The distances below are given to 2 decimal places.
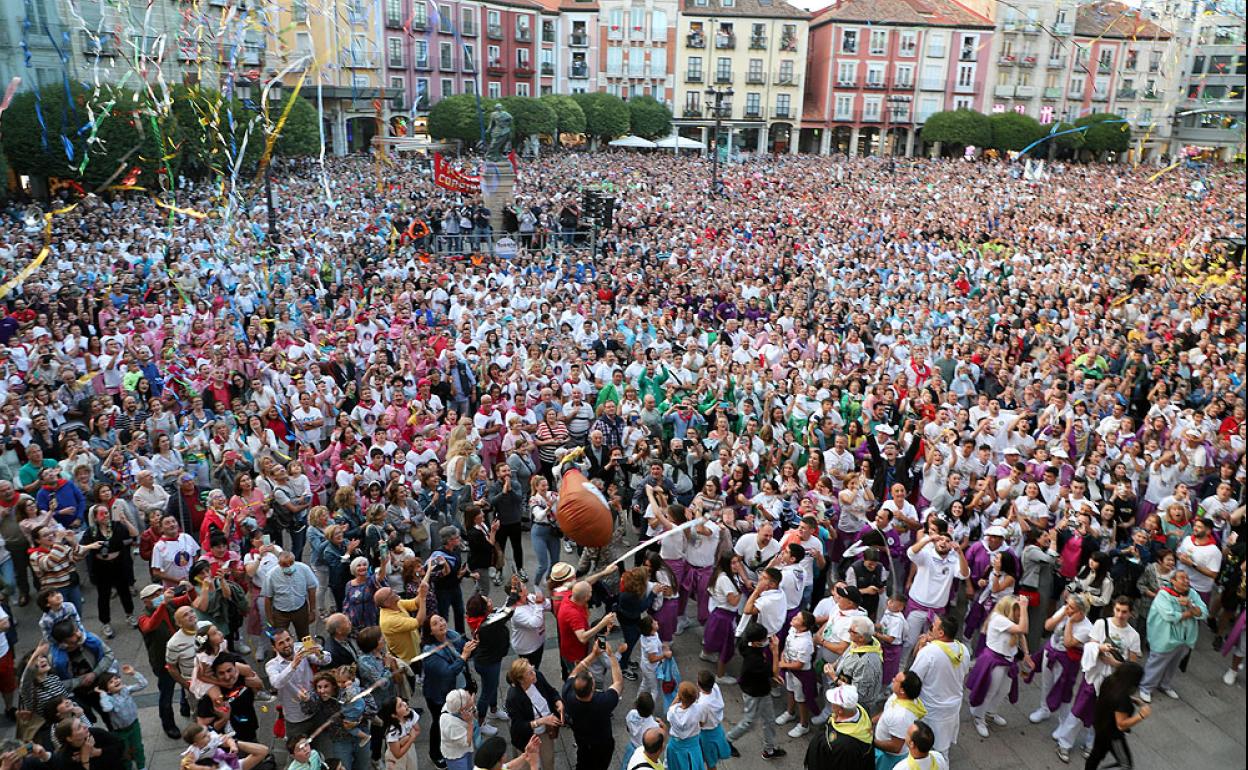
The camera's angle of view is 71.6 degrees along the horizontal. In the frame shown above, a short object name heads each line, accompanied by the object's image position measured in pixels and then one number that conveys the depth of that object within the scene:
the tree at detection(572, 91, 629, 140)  50.53
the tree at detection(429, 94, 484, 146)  44.59
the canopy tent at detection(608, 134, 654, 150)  40.13
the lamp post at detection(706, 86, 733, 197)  27.81
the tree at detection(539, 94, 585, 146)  47.81
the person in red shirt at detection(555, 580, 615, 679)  5.86
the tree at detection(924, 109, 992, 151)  52.75
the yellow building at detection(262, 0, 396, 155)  39.66
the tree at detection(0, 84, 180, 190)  22.92
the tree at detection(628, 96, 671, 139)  53.19
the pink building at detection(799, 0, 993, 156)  57.19
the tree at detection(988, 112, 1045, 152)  52.50
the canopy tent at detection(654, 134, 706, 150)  39.44
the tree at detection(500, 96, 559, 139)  45.25
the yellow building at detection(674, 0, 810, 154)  58.91
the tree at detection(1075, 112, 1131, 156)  50.16
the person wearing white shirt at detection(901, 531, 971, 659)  6.34
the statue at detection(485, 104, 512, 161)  21.67
